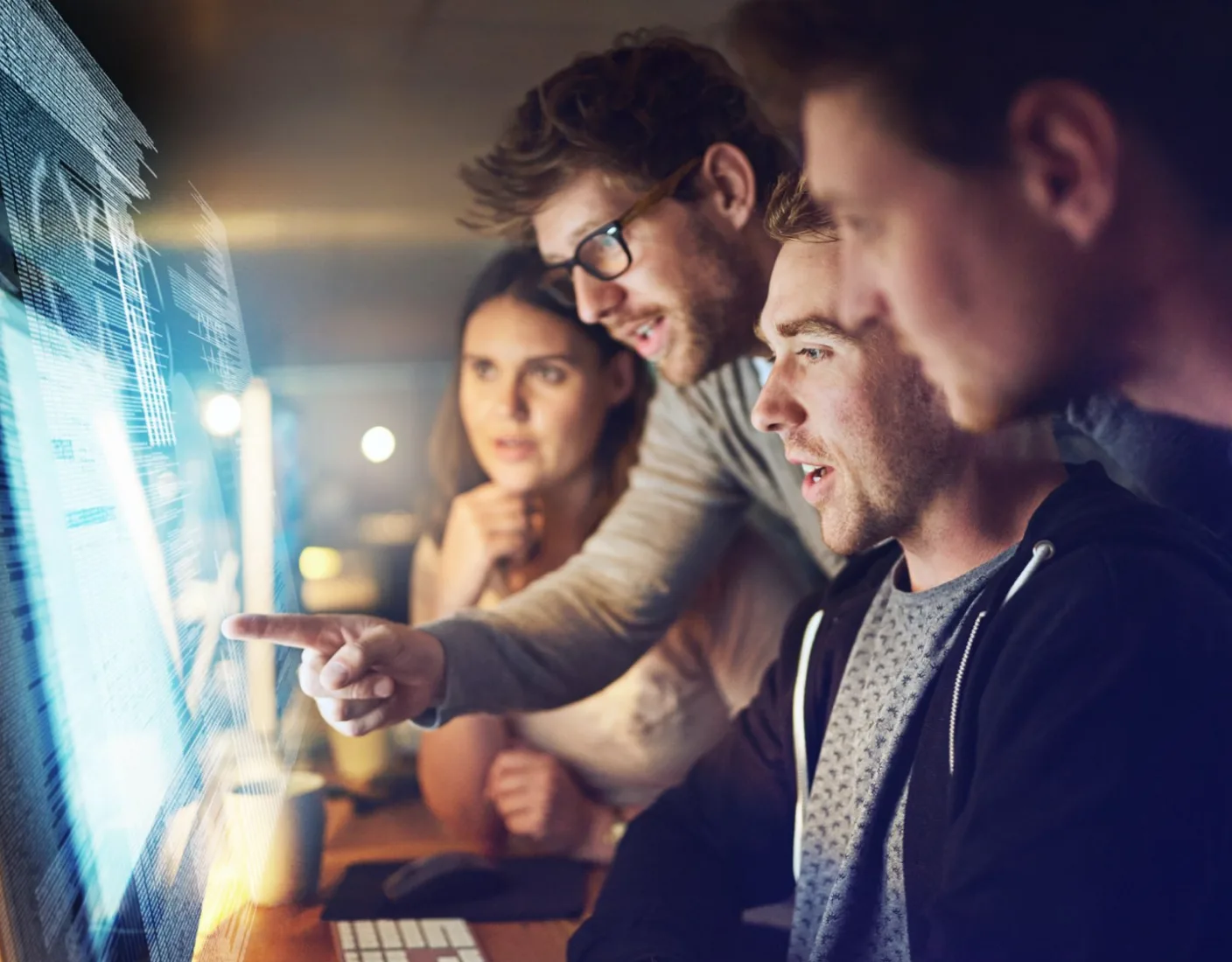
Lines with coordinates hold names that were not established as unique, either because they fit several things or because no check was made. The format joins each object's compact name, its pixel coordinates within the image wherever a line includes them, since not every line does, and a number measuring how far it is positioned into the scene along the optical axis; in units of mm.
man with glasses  1133
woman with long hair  1184
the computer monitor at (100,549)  822
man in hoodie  927
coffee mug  1100
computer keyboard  1132
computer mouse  1184
